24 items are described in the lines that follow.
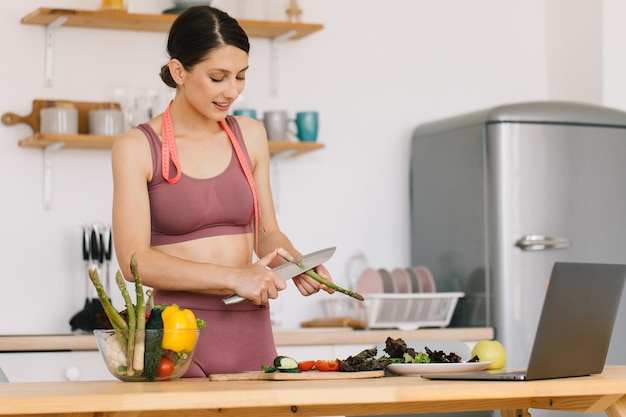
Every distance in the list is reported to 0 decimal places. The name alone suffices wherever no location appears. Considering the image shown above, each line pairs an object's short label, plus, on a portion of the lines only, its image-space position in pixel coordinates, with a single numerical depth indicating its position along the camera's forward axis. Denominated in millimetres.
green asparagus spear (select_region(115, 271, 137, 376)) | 2283
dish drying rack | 4262
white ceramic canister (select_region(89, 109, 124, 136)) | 4180
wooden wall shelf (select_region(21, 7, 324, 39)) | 4138
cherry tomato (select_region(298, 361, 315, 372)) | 2479
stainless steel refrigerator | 4252
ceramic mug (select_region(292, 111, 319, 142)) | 4444
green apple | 2618
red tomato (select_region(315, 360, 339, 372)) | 2443
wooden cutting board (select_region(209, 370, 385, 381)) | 2362
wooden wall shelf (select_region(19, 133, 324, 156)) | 4082
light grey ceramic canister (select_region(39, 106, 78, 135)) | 4138
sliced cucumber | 2405
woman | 2678
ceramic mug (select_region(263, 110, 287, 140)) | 4396
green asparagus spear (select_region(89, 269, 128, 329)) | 2303
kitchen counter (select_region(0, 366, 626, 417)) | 2069
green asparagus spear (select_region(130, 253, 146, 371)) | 2285
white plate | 2497
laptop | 2266
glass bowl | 2314
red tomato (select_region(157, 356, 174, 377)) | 2352
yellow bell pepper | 2326
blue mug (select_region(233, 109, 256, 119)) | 4348
